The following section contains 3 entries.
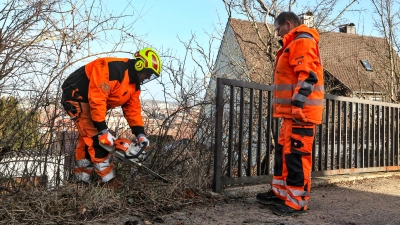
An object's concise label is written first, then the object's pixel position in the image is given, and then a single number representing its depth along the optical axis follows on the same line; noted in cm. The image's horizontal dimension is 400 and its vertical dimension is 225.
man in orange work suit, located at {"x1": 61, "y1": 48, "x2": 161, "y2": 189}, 362
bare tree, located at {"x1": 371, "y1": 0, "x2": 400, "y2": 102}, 1166
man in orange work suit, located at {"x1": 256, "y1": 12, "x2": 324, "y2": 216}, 356
